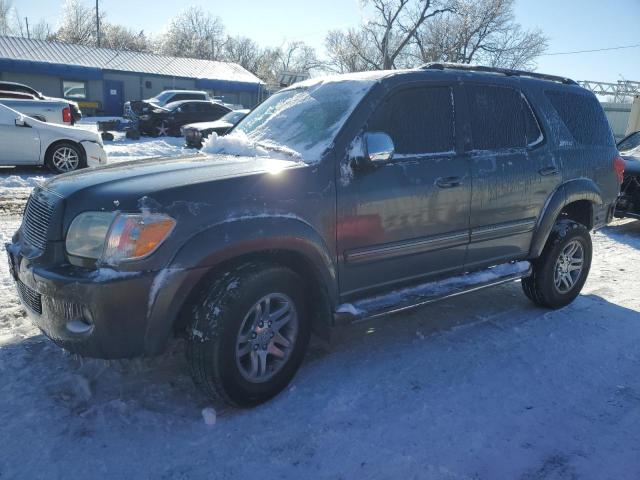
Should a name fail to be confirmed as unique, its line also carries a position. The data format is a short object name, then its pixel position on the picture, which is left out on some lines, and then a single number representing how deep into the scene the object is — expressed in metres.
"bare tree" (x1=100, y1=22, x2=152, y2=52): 66.19
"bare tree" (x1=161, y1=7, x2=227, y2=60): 70.64
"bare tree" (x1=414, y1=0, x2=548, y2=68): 41.53
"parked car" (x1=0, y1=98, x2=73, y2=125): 12.20
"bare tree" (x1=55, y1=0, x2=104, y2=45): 64.62
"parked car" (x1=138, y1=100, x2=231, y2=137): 20.25
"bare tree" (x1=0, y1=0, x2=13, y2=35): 70.38
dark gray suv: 2.60
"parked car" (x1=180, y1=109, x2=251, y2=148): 15.78
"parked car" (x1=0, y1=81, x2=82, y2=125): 16.98
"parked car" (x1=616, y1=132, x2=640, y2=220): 8.12
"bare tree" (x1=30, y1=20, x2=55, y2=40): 71.77
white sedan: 9.89
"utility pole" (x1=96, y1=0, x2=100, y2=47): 53.28
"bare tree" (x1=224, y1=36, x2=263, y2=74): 73.19
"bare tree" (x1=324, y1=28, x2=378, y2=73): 47.78
